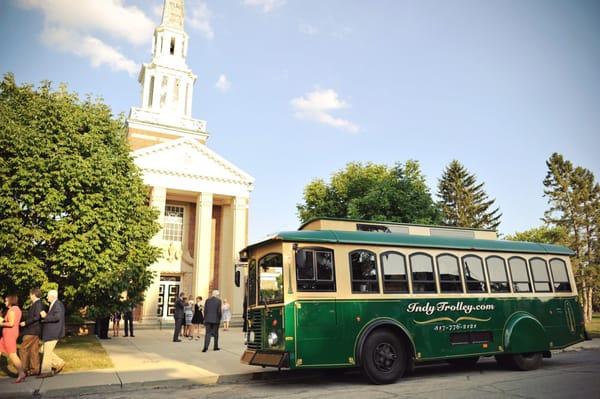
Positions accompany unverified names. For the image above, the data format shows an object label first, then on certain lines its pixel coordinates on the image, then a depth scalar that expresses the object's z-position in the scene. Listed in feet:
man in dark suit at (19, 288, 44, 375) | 32.30
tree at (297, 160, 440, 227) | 94.22
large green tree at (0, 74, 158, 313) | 46.62
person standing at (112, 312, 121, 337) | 70.11
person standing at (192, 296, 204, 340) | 72.43
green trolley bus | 29.12
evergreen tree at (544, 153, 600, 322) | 144.77
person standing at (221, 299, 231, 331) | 83.44
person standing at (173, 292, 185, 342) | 62.23
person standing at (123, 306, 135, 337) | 71.36
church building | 104.53
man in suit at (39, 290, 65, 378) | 32.23
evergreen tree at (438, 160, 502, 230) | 184.24
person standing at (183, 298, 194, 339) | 68.64
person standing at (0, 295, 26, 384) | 30.42
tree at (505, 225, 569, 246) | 148.25
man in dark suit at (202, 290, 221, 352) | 48.93
